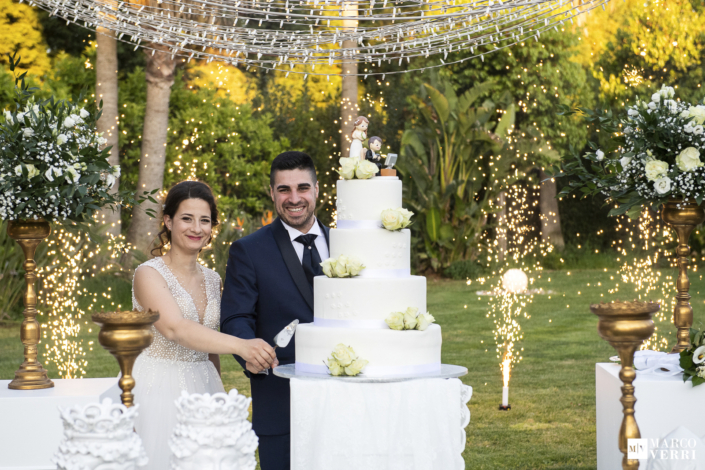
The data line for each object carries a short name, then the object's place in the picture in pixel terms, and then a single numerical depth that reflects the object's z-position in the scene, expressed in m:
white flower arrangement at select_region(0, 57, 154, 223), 4.53
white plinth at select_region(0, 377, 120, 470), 4.30
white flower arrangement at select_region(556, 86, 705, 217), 4.93
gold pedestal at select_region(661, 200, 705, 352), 5.15
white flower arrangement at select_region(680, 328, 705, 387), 4.64
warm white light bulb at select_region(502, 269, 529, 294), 14.11
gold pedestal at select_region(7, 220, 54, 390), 4.62
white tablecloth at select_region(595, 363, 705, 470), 4.71
